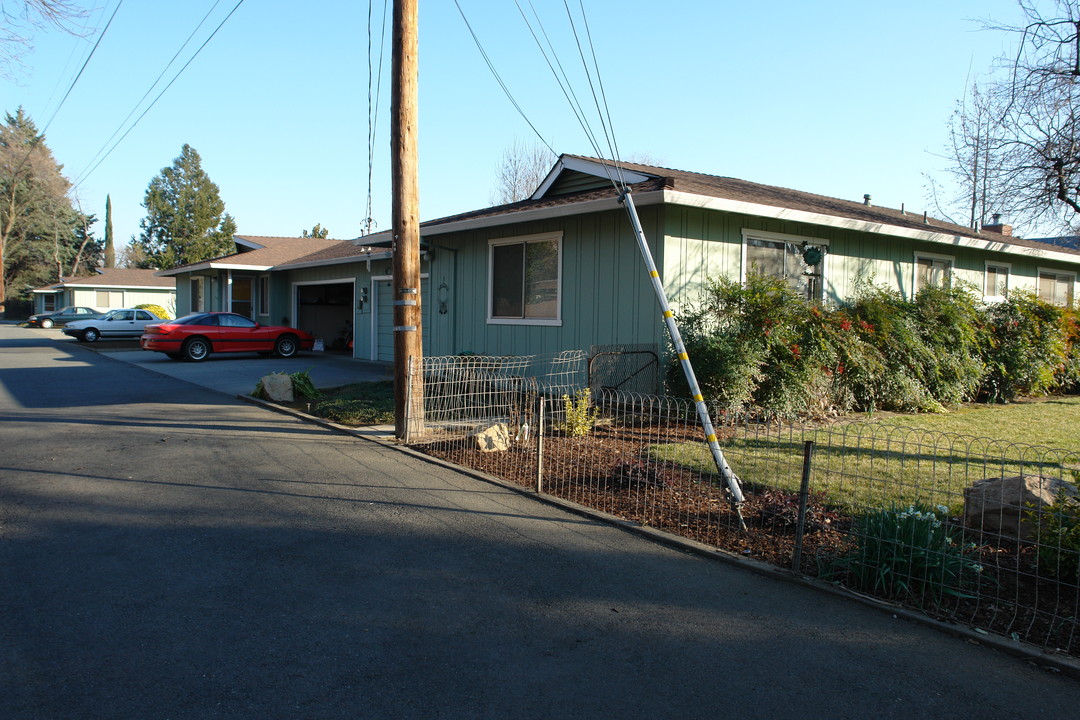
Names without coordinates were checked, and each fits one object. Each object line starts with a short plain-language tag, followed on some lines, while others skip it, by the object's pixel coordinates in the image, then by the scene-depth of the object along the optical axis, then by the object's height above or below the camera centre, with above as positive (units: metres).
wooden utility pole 8.67 +1.51
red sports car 20.27 -0.14
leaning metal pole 5.59 -0.47
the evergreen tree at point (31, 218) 58.00 +10.00
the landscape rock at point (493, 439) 8.09 -1.16
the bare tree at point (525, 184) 33.22 +6.96
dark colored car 44.38 +0.83
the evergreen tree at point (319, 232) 56.66 +7.92
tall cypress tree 80.69 +10.19
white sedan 29.70 +0.20
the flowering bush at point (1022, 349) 12.82 -0.13
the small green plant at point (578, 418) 8.66 -0.98
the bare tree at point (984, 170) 15.38 +4.10
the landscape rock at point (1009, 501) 4.73 -1.07
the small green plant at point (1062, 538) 4.23 -1.16
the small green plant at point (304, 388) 12.36 -0.94
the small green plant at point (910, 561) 4.23 -1.31
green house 10.46 +1.47
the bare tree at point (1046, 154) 13.01 +3.68
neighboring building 51.59 +2.96
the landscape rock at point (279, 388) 12.20 -0.92
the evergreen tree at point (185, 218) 69.56 +11.43
